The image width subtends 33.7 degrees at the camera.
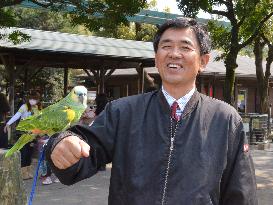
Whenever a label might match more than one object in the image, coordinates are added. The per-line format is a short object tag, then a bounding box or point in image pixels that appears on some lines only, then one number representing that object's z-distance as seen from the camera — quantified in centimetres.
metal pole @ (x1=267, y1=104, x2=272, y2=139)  1609
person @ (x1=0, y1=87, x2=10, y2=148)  1001
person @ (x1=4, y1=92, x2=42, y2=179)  798
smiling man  192
